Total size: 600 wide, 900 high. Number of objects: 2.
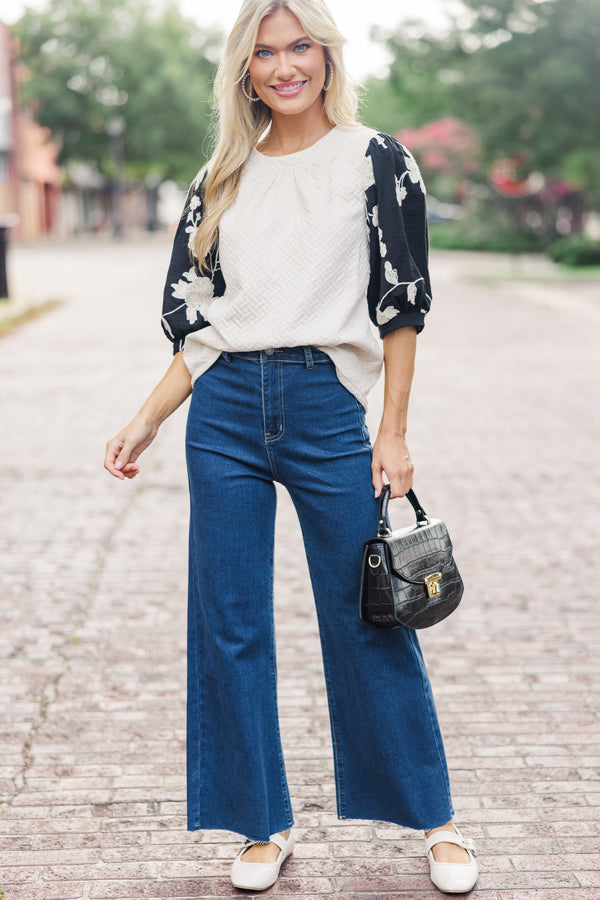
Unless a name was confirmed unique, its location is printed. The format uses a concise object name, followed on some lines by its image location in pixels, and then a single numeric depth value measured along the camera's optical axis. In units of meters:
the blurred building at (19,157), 52.19
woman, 2.43
